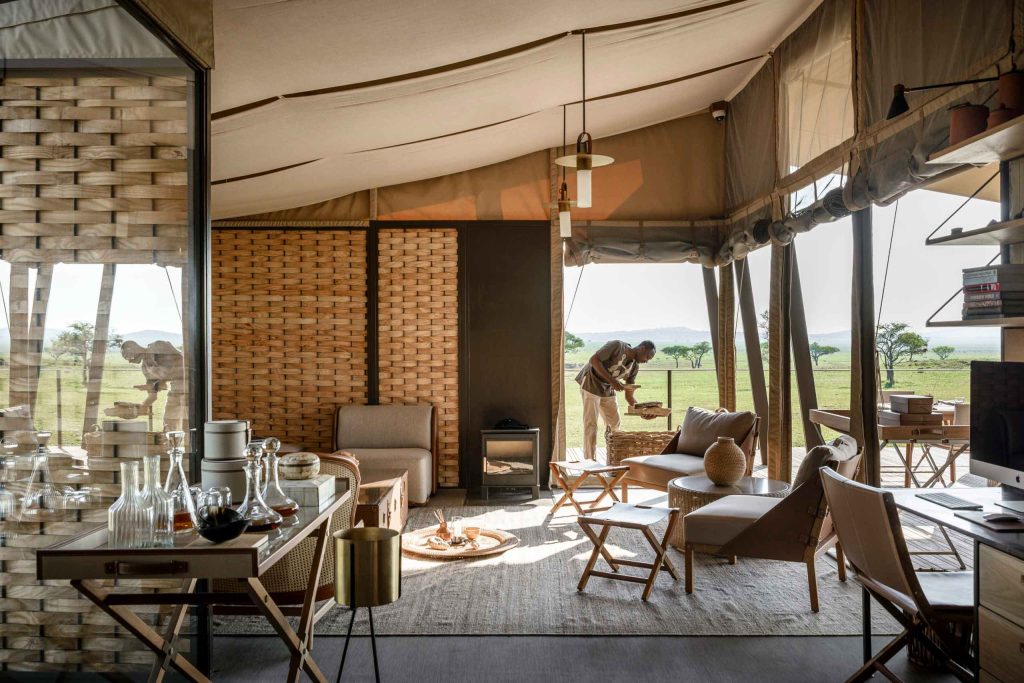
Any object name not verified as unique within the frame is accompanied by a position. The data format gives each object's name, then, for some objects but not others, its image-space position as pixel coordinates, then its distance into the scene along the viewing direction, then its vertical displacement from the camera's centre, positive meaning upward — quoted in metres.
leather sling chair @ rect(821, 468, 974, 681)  2.76 -0.91
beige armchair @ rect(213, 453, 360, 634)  3.80 -1.14
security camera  7.85 +2.37
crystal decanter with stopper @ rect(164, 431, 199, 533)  2.32 -0.46
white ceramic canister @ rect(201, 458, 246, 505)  2.59 -0.45
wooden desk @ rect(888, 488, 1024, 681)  2.44 -0.84
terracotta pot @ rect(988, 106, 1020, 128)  3.09 +0.91
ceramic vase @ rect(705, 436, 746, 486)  5.29 -0.82
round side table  5.16 -0.99
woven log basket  7.34 -0.96
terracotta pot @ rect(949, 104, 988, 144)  3.28 +0.94
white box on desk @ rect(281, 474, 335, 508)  2.65 -0.51
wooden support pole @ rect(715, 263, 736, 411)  7.93 +0.02
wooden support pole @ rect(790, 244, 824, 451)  6.55 -0.07
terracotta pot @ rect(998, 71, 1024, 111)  3.12 +1.02
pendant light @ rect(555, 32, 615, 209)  4.63 +1.09
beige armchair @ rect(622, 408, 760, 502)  6.11 -0.88
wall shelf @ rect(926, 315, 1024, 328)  3.11 +0.09
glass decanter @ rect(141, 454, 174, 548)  2.15 -0.45
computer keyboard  3.02 -0.63
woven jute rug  3.94 -1.45
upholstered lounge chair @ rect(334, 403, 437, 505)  7.45 -0.85
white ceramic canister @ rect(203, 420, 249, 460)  2.61 -0.33
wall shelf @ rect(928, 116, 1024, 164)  2.97 +0.82
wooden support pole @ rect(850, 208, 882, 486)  5.23 -0.09
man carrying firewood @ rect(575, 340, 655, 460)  7.55 -0.34
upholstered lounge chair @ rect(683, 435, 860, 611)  4.20 -1.01
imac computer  3.04 -0.34
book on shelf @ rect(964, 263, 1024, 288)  3.12 +0.28
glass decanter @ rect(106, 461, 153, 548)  2.10 -0.48
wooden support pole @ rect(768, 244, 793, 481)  6.52 -0.25
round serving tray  5.16 -1.41
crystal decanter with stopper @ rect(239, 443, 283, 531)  2.32 -0.50
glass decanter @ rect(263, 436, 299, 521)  2.50 -0.49
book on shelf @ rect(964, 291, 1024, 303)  3.11 +0.19
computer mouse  2.78 -0.63
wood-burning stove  7.37 -1.11
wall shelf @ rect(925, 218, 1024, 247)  3.19 +0.47
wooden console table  2.04 -0.60
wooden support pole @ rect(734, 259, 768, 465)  7.67 +0.03
